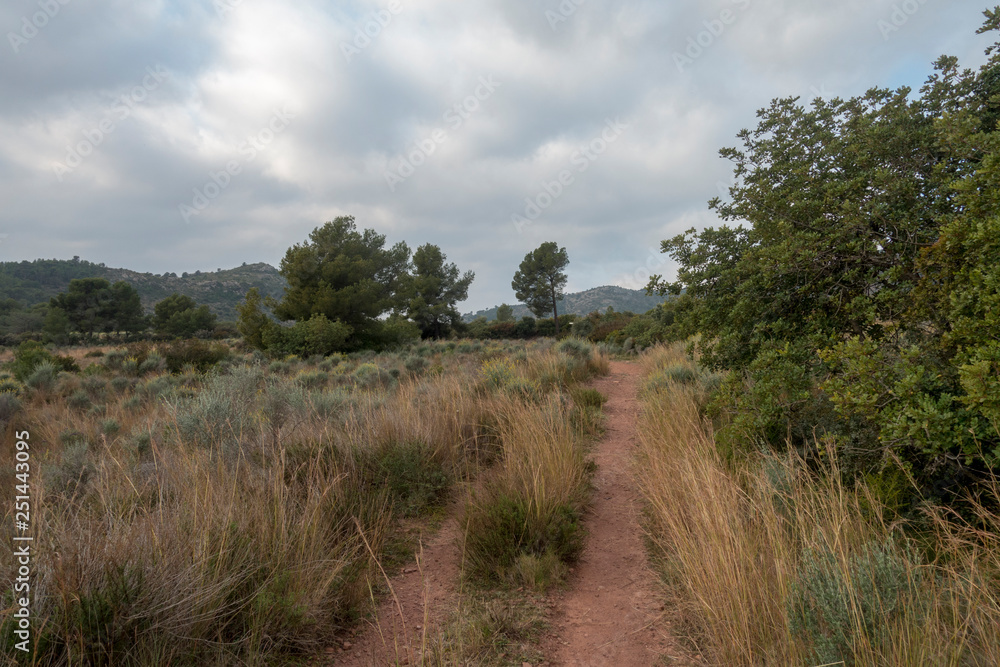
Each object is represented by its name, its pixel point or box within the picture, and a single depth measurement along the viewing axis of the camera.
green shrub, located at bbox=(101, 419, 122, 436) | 6.91
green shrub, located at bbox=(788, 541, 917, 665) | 1.86
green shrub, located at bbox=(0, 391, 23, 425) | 8.23
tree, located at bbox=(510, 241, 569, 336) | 53.34
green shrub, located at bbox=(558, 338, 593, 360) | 15.34
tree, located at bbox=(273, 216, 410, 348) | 26.22
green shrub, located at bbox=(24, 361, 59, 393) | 11.46
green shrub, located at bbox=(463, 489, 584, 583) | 3.45
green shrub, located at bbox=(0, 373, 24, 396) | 10.54
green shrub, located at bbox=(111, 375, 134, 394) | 12.16
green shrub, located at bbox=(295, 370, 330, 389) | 10.80
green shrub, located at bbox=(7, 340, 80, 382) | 12.98
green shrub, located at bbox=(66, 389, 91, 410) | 9.80
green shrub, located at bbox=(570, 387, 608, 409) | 8.91
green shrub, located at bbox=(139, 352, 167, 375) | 15.62
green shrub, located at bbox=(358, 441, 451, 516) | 4.57
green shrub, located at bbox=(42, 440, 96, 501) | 3.98
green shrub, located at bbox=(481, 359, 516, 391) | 8.49
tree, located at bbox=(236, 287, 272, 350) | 23.34
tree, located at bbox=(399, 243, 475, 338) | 45.31
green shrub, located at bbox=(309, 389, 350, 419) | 6.24
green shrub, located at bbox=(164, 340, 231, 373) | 15.90
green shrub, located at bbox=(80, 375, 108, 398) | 11.64
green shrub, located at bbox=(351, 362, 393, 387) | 10.94
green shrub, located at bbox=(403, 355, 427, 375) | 14.00
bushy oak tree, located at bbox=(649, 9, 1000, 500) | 2.54
